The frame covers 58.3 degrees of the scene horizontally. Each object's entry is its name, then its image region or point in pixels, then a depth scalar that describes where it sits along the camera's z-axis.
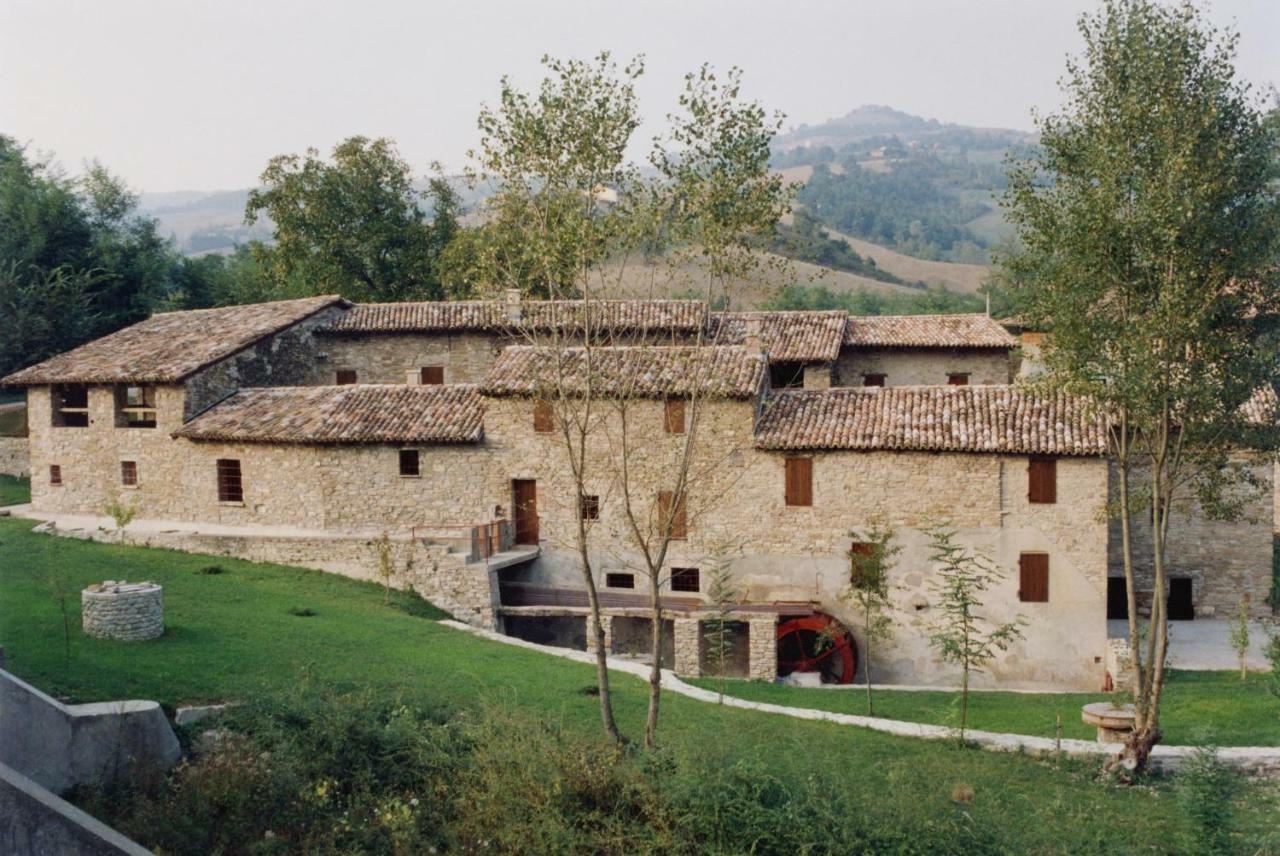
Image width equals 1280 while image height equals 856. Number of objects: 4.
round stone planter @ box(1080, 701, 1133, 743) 17.56
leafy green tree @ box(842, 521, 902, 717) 22.73
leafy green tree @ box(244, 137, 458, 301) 44.59
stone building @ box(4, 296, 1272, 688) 23.83
